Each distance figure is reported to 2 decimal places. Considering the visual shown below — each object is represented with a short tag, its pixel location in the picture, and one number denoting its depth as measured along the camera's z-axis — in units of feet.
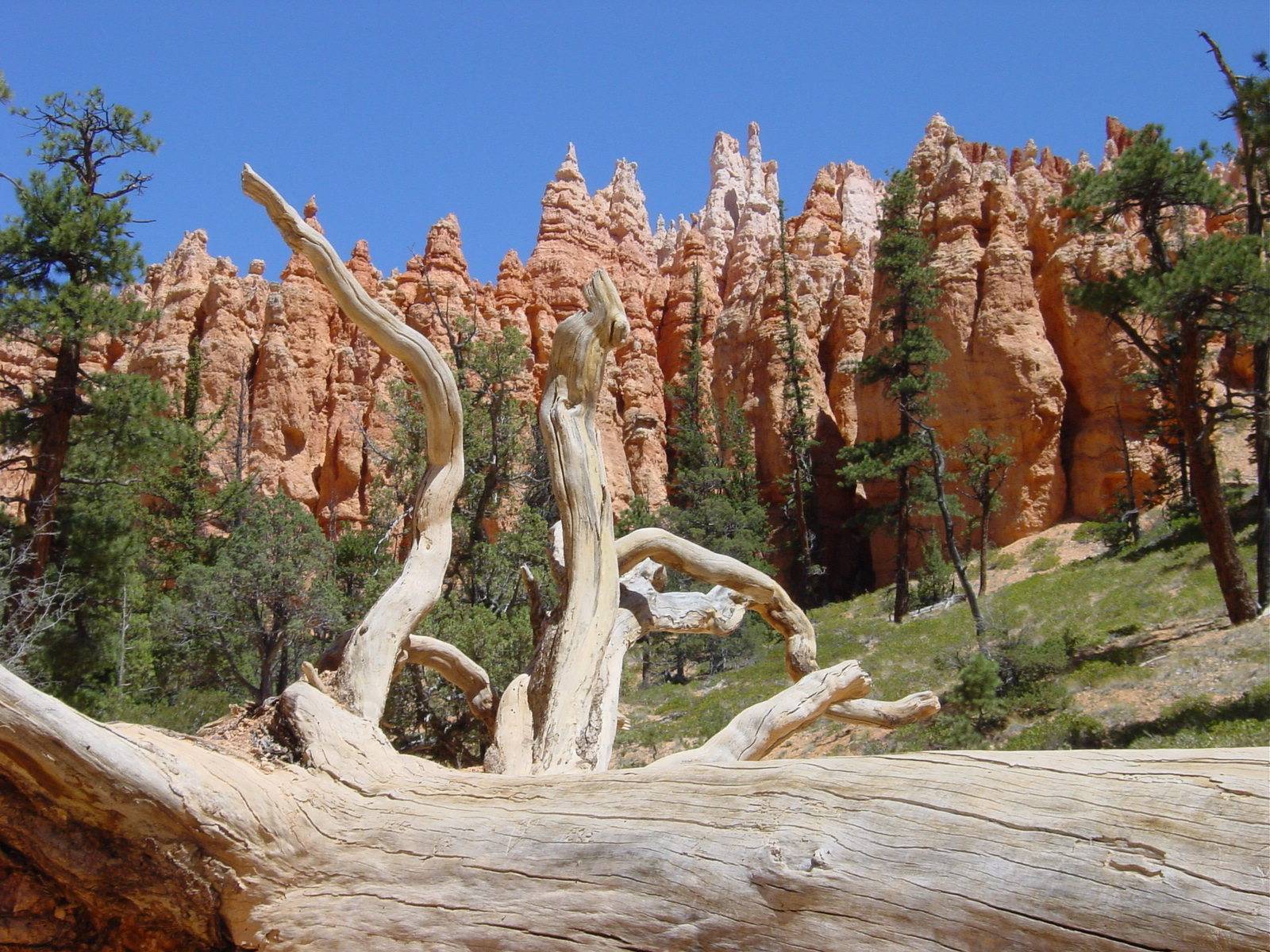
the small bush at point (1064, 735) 34.63
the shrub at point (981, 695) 41.75
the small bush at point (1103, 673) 41.57
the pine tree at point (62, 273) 43.93
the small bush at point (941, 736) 39.81
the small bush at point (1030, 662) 45.16
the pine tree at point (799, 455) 112.57
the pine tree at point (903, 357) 82.74
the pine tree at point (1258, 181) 39.70
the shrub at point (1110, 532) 81.61
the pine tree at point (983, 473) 85.87
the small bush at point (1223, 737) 27.91
